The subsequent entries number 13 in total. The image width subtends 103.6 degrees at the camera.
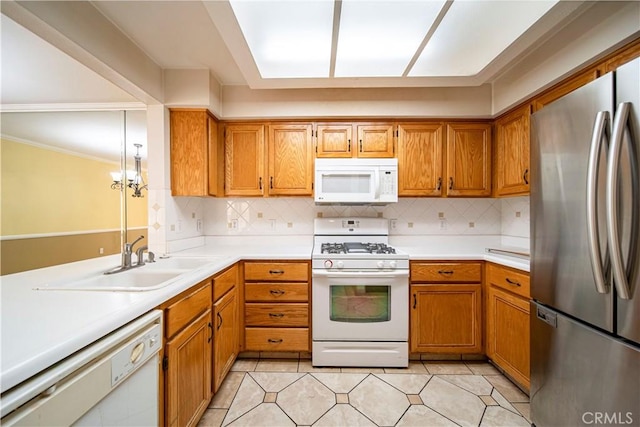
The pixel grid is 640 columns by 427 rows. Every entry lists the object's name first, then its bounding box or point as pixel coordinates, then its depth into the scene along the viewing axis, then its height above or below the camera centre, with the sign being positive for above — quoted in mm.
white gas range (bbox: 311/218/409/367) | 1998 -769
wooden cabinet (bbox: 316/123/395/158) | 2393 +689
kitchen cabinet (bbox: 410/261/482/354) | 2049 -803
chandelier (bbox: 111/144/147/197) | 2164 +286
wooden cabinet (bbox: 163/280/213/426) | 1107 -715
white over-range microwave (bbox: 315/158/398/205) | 2270 +292
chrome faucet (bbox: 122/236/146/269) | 1523 -261
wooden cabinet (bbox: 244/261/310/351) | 2064 -760
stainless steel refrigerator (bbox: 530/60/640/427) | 877 -168
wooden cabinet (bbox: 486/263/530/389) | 1660 -769
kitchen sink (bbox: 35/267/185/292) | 1081 -363
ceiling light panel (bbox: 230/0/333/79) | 1367 +1116
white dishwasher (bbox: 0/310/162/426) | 560 -466
